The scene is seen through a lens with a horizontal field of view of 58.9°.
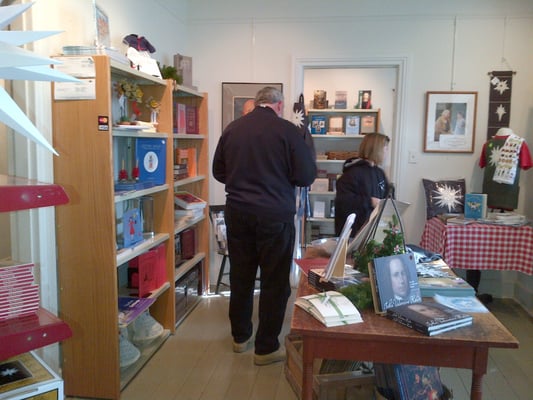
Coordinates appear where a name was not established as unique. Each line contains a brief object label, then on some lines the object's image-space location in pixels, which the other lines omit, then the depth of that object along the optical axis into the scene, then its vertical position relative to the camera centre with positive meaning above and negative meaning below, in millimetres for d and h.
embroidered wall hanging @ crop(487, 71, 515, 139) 3926 +449
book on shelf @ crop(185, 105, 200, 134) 3725 +213
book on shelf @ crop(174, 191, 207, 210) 3574 -421
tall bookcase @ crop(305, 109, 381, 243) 5090 -27
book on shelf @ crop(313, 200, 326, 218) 5207 -664
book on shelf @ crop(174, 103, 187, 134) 3445 +202
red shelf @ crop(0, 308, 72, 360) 1146 -478
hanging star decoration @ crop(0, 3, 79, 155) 952 +157
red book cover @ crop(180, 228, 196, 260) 3707 -776
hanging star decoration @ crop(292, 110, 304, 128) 4104 +266
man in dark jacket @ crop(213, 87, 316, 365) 2600 -303
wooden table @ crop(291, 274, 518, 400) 1454 -609
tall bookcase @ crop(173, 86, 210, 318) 3666 -349
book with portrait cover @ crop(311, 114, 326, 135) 5078 +237
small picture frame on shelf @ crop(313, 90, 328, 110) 5156 +522
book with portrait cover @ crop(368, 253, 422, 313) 1604 -449
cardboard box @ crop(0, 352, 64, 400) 1278 -666
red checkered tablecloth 3426 -680
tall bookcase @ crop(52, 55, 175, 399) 2275 -471
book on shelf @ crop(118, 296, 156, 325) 2514 -907
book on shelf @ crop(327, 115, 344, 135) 5246 +269
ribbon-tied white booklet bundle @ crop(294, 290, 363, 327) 1536 -531
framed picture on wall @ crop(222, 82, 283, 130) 4227 +441
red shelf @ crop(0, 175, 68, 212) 1053 -121
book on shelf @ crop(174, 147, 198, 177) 3550 -103
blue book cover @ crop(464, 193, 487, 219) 3578 -403
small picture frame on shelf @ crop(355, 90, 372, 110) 5137 +541
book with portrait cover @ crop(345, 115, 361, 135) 5191 +262
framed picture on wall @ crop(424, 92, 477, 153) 4004 +257
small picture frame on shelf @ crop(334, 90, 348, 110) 5520 +606
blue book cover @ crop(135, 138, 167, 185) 2969 -80
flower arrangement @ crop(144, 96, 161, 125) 3014 +243
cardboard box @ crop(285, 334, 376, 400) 2078 -1038
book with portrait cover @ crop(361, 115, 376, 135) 5195 +297
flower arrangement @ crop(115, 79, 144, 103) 2817 +328
